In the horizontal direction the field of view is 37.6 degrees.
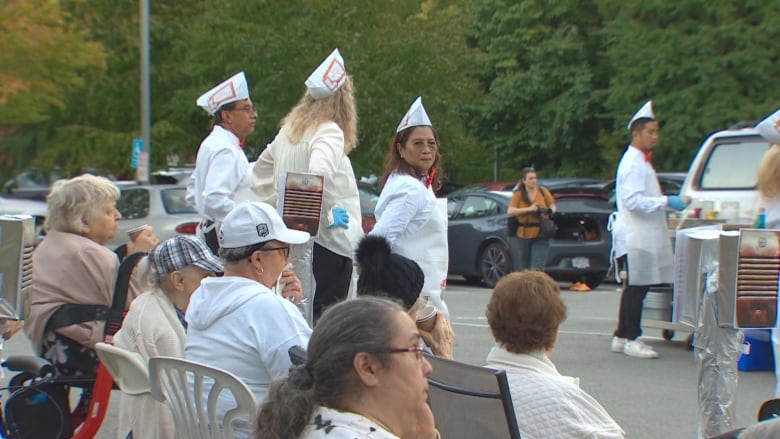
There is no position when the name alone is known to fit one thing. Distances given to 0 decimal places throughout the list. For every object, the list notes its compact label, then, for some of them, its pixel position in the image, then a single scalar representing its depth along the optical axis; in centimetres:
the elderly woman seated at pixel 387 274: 524
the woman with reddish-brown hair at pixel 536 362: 396
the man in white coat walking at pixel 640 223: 945
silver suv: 1038
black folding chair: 376
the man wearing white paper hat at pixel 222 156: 688
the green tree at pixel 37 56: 2486
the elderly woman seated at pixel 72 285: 580
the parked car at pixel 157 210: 1695
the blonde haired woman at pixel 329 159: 670
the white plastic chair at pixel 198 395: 363
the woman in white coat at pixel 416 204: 634
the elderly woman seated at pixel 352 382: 280
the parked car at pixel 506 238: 1659
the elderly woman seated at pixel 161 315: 440
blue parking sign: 2477
